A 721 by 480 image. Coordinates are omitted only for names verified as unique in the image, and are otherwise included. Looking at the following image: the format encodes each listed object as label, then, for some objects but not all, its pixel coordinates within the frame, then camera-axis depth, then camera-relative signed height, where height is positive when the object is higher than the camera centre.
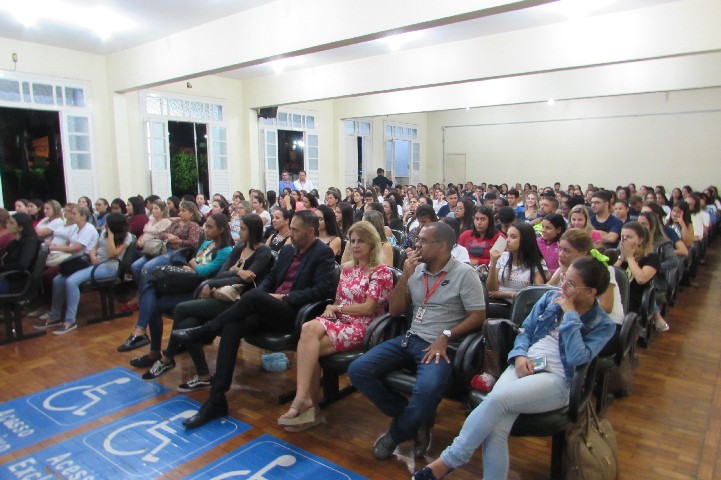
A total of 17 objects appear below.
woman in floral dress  2.85 -0.82
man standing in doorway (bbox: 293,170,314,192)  11.32 -0.04
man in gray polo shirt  2.48 -0.81
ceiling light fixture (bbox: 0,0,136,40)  5.86 +2.11
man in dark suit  3.03 -0.75
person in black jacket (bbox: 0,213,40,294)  4.47 -0.58
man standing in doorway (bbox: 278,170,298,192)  11.00 -0.03
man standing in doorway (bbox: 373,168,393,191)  13.80 -0.02
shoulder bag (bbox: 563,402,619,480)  2.17 -1.21
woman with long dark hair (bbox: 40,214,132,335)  4.78 -0.85
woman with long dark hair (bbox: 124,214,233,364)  3.85 -0.88
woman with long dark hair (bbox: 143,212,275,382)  3.47 -0.82
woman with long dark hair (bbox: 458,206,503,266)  4.01 -0.49
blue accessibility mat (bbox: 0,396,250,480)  2.54 -1.44
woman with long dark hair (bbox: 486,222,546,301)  3.24 -0.59
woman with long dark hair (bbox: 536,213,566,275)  3.56 -0.42
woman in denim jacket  2.10 -0.84
